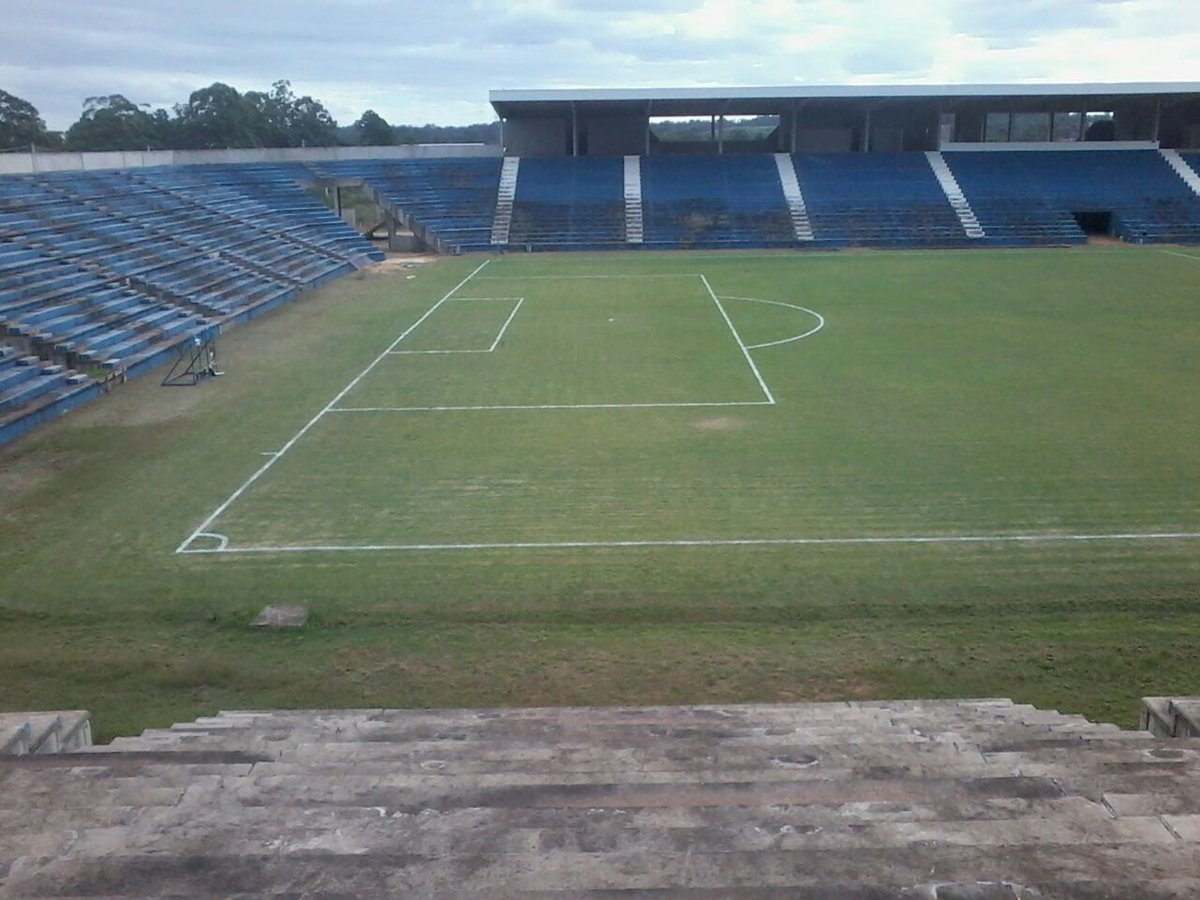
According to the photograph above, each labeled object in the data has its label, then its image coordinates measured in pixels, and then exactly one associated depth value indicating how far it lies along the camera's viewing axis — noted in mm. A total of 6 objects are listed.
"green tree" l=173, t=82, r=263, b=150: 69500
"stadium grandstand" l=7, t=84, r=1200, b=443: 35188
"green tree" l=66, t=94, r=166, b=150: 66625
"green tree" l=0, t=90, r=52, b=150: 65250
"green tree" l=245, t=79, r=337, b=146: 74438
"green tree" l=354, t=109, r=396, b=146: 83562
